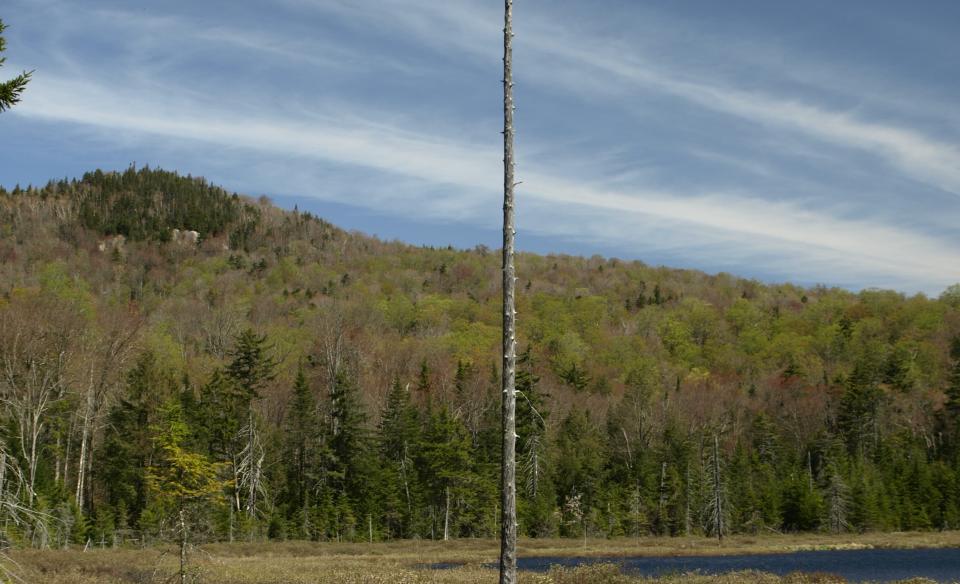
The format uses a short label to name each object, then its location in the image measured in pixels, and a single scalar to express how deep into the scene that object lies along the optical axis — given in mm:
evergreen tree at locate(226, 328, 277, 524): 69500
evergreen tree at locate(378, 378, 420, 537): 74188
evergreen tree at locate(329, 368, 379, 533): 73750
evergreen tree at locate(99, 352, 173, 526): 65438
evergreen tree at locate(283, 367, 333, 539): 75750
